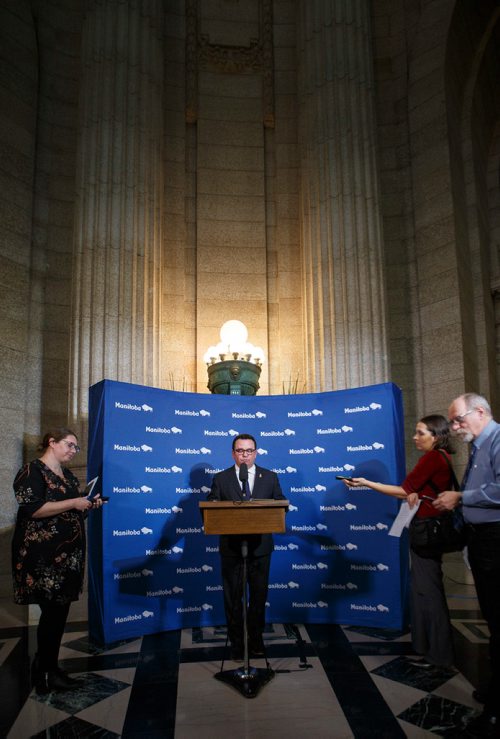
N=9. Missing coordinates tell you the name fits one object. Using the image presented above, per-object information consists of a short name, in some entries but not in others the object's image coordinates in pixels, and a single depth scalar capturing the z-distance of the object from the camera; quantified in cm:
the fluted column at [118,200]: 787
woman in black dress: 376
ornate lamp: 792
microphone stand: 373
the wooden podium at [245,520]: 385
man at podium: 445
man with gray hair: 317
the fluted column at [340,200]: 827
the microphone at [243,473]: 384
